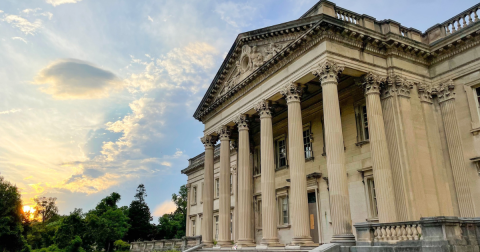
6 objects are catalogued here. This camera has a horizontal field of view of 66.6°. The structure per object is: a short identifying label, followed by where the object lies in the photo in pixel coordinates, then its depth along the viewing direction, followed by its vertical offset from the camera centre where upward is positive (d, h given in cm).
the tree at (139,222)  6538 +174
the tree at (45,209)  8075 +542
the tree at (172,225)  6662 +100
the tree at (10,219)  4305 +183
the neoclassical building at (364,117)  1702 +553
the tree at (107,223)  4581 +129
